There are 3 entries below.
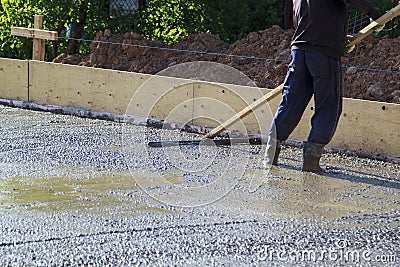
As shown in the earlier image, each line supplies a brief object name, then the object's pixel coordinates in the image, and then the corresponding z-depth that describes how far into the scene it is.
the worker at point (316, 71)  14.57
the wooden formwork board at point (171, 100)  16.73
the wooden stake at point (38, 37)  24.73
